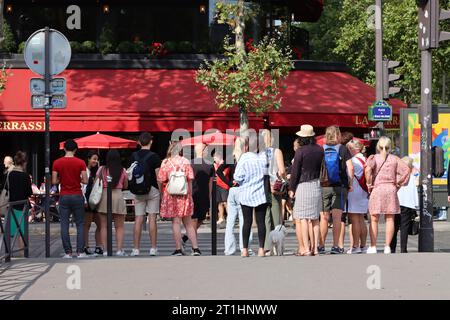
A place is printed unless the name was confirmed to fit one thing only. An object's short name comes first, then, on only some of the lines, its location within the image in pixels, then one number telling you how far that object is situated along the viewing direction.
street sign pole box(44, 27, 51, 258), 16.44
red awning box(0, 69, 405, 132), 30.59
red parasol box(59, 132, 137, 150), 29.08
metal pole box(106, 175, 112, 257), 16.77
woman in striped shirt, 15.66
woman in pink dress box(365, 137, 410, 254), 16.33
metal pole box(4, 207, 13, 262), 15.08
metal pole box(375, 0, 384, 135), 29.74
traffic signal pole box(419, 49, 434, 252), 17.38
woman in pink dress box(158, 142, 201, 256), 16.64
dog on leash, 15.89
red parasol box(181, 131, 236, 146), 28.31
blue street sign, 28.12
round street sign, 16.45
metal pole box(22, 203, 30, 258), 16.34
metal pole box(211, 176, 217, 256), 16.86
